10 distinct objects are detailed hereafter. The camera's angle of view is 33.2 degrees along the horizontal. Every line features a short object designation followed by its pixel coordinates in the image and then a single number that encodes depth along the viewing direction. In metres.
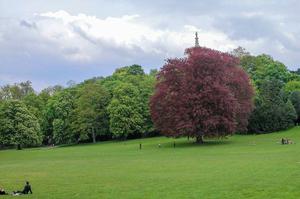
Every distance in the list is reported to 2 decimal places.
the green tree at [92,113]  113.00
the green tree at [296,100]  105.41
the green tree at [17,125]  107.06
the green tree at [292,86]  115.91
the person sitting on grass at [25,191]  29.75
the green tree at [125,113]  106.88
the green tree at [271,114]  98.75
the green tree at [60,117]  117.75
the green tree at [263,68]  125.12
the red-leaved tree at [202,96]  76.38
